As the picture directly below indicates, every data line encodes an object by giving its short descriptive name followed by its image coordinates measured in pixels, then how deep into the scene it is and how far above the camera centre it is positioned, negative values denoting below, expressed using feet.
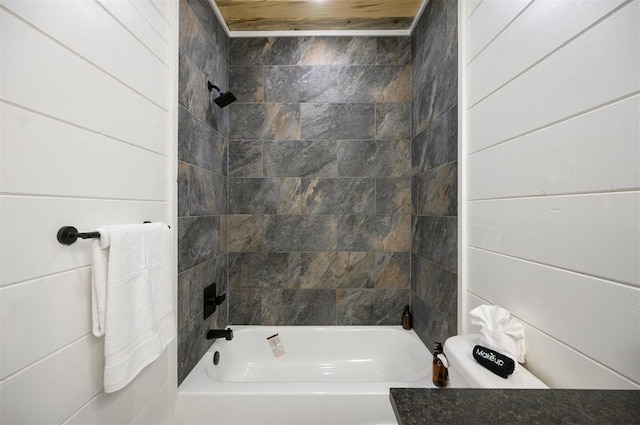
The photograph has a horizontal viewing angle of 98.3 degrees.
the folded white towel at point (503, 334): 2.86 -1.34
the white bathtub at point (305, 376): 4.49 -3.32
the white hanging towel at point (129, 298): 2.71 -0.95
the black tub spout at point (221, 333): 5.97 -2.70
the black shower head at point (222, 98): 5.88 +2.44
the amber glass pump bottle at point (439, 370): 4.58 -2.70
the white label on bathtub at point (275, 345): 7.06 -3.47
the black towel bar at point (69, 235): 2.51 -0.23
